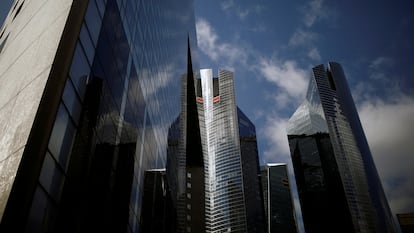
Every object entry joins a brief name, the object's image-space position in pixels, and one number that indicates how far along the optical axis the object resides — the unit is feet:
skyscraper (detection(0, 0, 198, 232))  30.30
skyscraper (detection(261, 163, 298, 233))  648.38
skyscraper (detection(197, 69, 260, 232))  636.07
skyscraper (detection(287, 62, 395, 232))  583.99
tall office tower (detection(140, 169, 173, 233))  68.79
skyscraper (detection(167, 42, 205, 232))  114.30
